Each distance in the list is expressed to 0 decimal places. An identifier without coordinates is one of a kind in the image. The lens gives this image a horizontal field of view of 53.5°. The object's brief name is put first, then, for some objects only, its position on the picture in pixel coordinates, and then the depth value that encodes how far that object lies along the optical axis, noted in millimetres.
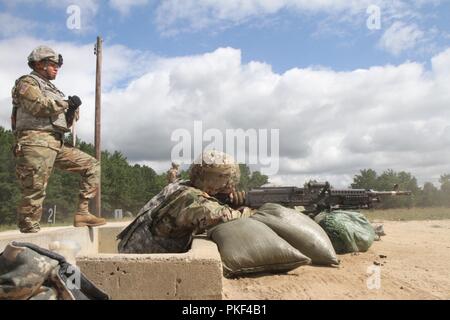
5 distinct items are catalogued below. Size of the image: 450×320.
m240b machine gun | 5357
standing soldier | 3551
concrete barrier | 2129
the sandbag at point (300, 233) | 3301
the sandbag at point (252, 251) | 2879
